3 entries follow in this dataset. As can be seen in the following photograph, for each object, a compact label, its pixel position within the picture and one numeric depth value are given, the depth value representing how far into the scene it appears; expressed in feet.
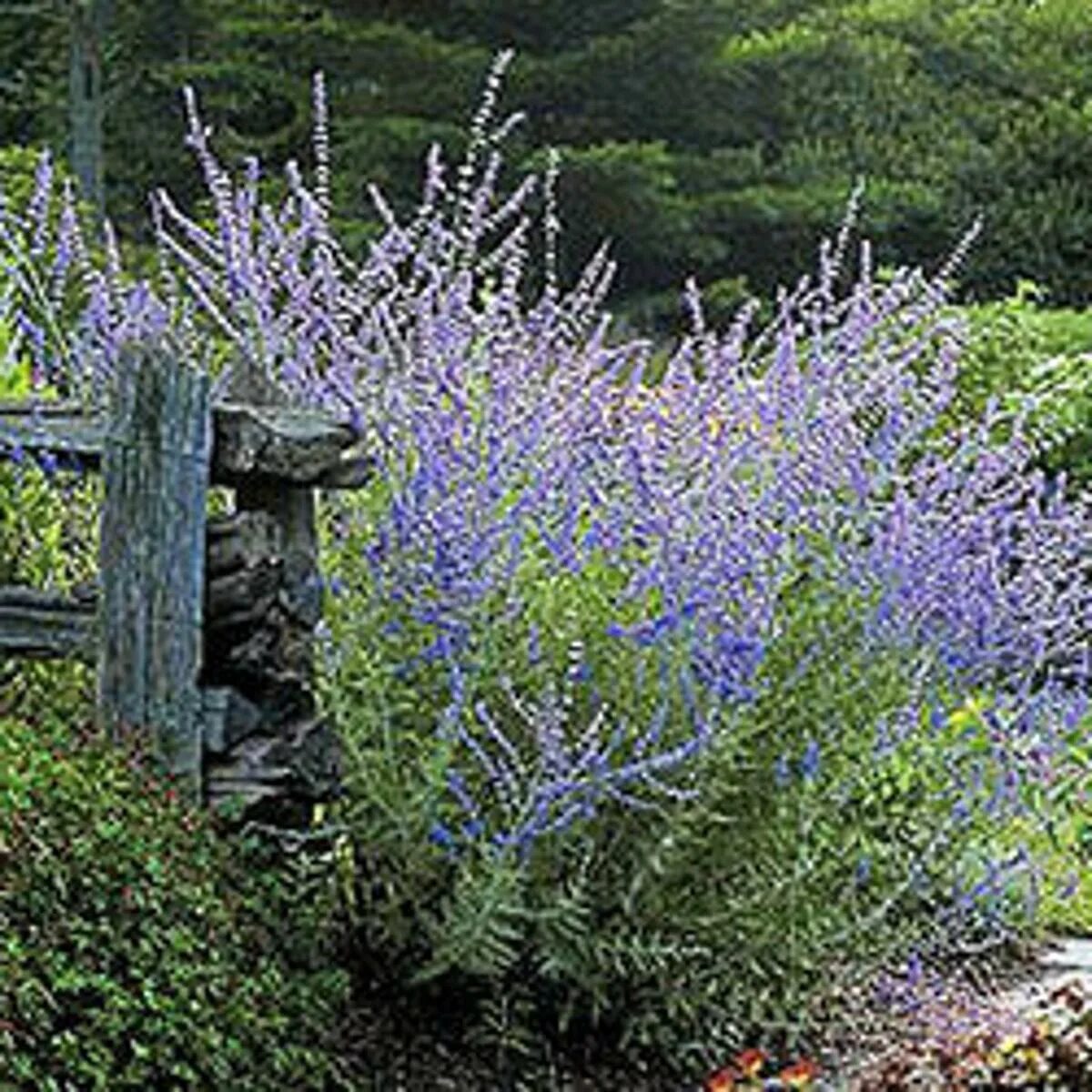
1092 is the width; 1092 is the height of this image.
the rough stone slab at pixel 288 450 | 12.79
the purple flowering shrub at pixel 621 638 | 12.96
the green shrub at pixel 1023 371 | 32.07
